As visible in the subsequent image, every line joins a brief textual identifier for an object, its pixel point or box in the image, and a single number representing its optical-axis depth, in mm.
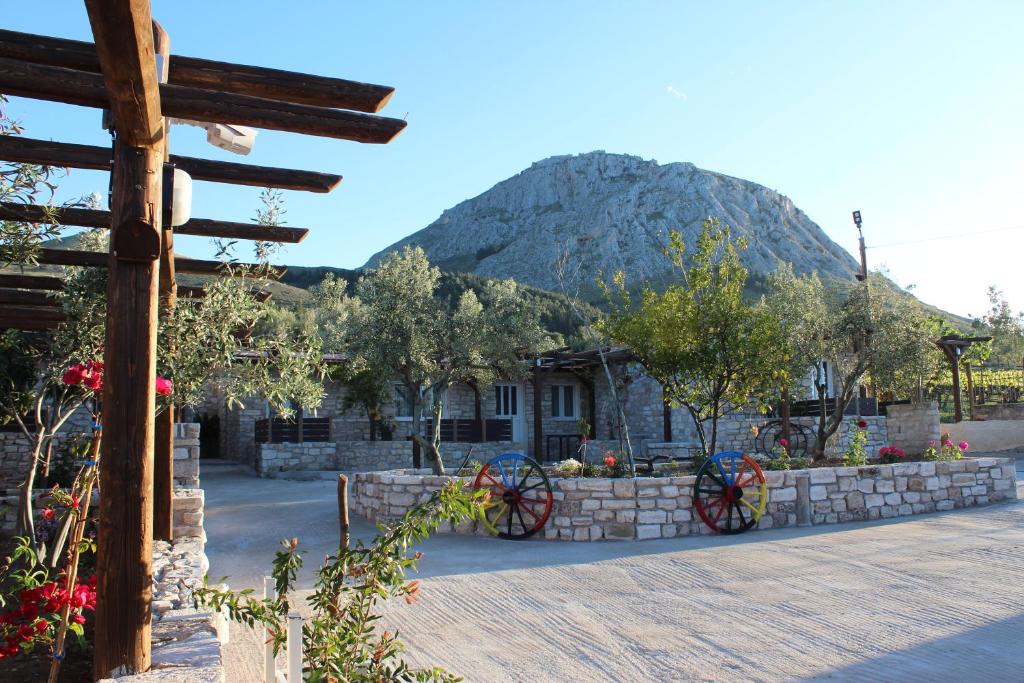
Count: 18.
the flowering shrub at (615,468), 10320
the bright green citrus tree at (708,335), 11070
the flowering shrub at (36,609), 3361
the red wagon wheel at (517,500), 8859
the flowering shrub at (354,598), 2963
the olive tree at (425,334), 13344
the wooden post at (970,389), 22577
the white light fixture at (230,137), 4547
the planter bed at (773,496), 8805
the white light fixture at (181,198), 3410
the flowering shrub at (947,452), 11805
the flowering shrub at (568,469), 10273
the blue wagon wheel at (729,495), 8906
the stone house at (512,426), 18000
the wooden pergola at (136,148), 3072
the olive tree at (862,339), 14250
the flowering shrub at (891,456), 11648
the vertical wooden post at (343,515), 3099
